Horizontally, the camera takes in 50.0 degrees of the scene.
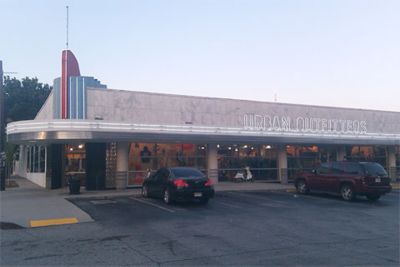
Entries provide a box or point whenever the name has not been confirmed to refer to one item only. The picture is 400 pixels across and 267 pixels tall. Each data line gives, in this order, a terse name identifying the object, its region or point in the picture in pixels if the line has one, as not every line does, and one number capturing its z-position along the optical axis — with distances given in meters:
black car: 16.33
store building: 22.09
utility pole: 23.81
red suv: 18.70
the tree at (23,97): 48.56
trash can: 20.89
